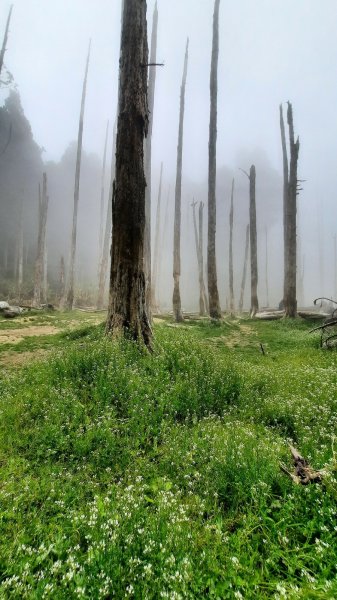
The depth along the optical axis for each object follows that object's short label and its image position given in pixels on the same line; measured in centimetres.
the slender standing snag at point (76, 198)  2355
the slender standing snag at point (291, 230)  1570
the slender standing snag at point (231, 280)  2998
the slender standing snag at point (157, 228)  3098
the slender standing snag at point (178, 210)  1684
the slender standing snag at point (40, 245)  2486
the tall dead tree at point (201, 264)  2433
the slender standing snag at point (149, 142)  1688
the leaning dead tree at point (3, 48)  1910
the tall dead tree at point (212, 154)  1574
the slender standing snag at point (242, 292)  3311
